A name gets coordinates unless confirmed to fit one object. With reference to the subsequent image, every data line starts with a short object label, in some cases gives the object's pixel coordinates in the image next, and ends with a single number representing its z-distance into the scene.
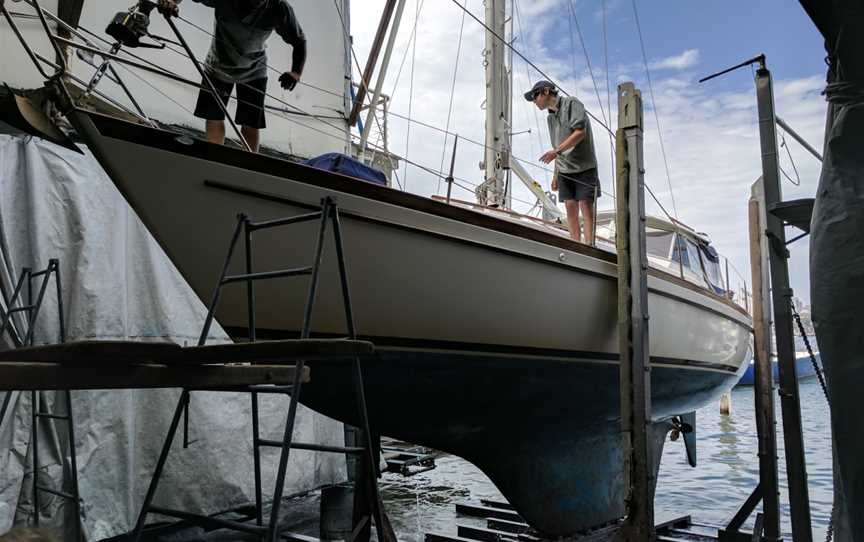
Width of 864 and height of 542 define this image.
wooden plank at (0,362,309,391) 1.66
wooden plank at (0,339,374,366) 1.79
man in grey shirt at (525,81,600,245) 4.79
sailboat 2.88
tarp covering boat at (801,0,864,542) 1.45
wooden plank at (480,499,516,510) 6.30
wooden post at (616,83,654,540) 4.11
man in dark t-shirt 3.29
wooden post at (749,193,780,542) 4.35
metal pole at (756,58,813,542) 3.46
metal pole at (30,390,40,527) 4.19
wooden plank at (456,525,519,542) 5.22
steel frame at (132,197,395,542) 2.05
